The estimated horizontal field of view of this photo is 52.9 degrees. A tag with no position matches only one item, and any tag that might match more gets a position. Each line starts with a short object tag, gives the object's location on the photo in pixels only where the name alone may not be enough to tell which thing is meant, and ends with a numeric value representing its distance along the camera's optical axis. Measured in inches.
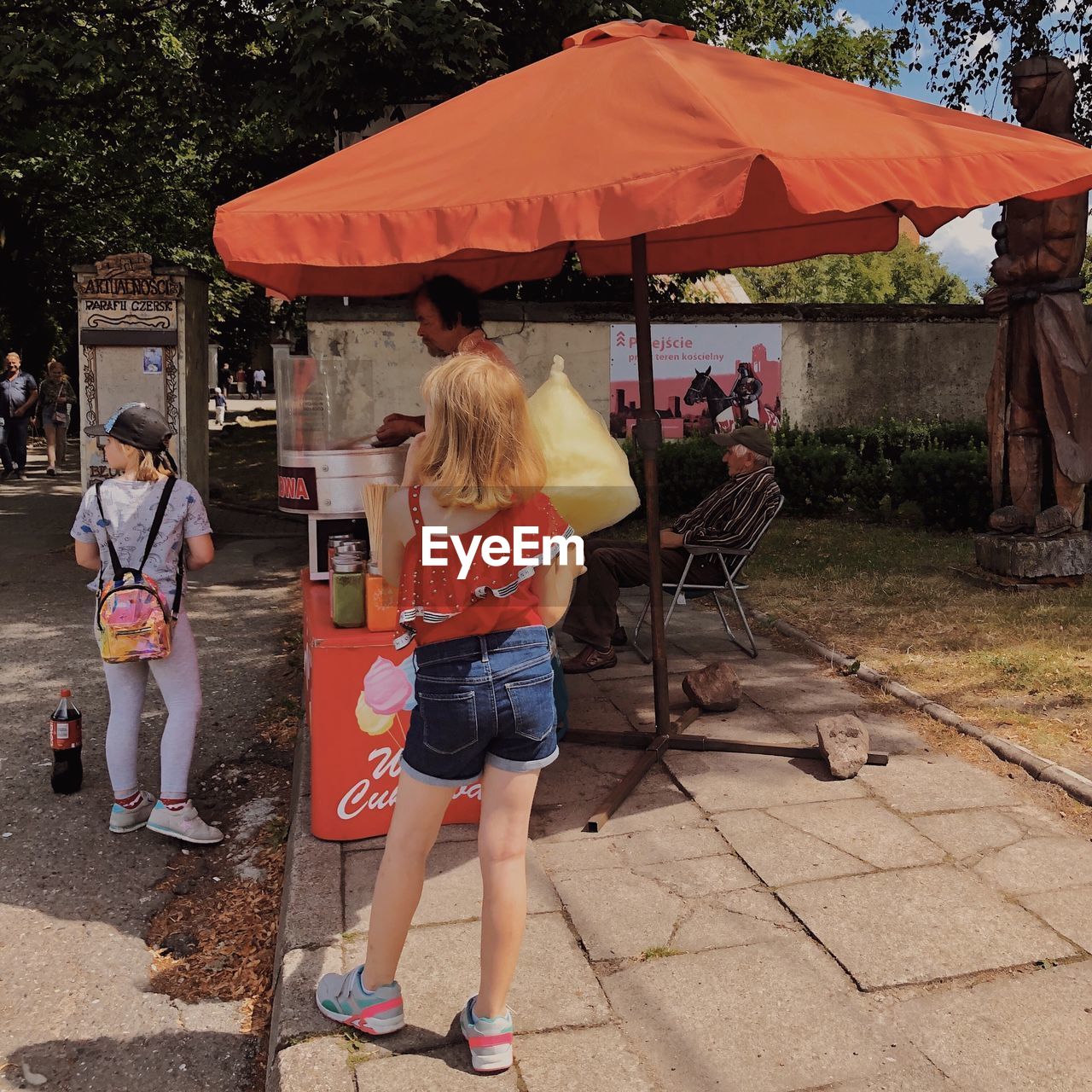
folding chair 229.0
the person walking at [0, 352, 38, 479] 660.7
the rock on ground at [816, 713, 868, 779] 167.5
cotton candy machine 157.3
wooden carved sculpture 290.0
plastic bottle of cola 178.7
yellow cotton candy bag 140.8
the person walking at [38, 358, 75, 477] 701.3
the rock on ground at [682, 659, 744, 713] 200.8
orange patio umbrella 125.9
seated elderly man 226.7
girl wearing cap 157.9
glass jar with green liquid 150.5
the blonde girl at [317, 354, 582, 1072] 96.3
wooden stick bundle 147.6
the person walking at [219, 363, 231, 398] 1765.5
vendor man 162.6
